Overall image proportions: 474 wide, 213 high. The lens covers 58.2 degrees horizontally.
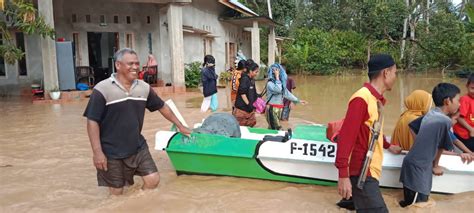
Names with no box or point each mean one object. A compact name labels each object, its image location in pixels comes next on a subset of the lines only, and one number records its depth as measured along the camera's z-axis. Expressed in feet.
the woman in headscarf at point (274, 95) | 23.19
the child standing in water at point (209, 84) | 27.04
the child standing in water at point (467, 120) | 14.53
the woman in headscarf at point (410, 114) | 13.38
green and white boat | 14.12
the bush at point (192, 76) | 52.60
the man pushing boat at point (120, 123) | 11.90
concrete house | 46.24
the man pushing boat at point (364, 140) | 9.38
